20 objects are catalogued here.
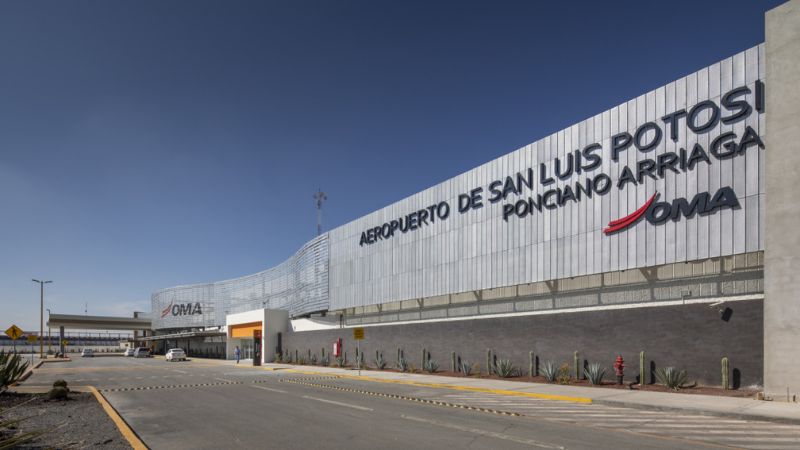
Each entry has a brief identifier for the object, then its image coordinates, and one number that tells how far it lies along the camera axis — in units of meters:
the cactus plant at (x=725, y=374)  17.86
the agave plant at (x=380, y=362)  36.12
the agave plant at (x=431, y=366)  31.36
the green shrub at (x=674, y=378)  19.03
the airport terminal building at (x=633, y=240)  17.16
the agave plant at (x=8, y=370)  16.70
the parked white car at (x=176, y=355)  60.34
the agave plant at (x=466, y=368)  28.80
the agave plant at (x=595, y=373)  21.53
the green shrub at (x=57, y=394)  18.86
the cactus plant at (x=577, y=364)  22.92
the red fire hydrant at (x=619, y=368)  20.69
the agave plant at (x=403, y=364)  33.55
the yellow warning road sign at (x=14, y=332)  39.75
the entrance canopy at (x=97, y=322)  100.88
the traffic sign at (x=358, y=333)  32.74
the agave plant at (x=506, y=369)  26.19
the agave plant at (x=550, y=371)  23.44
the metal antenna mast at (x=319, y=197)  52.49
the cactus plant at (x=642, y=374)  20.44
